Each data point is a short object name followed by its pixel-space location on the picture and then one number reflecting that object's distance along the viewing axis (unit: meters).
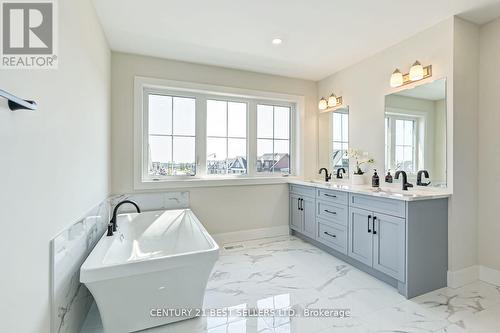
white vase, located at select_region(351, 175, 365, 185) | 3.17
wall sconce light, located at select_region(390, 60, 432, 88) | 2.46
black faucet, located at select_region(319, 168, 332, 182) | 3.72
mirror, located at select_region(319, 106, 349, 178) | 3.53
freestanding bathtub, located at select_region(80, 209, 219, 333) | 1.47
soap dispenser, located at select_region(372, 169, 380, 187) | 2.90
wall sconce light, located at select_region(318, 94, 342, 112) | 3.62
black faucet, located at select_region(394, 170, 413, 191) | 2.61
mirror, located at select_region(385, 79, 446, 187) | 2.39
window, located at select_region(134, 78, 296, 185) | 3.14
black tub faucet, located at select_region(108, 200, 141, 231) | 2.25
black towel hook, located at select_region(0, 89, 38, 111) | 0.84
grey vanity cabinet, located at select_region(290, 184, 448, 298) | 2.09
